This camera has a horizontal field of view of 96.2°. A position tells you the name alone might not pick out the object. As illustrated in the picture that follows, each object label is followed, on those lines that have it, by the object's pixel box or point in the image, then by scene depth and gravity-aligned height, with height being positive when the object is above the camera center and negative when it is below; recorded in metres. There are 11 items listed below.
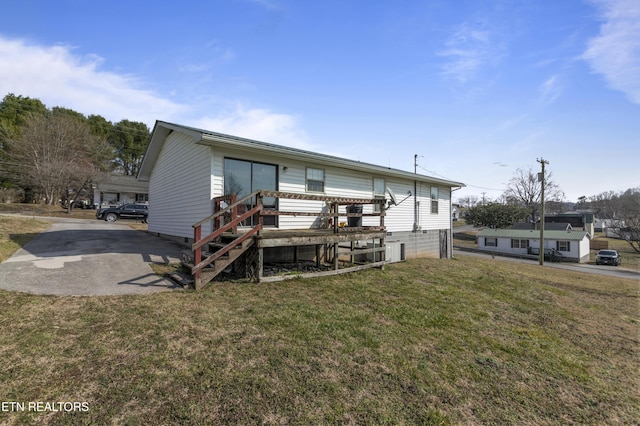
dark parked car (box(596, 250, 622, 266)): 29.72 -4.22
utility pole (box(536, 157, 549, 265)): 22.93 +2.29
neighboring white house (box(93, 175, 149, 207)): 35.22 +3.36
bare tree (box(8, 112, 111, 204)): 26.47 +5.95
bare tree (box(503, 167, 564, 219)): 49.75 +4.17
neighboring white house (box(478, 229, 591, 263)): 32.50 -2.98
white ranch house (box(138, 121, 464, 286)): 8.26 +1.21
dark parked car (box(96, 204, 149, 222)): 22.72 +0.42
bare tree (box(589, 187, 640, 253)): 35.75 +1.66
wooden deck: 5.97 -0.56
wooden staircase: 5.77 -0.69
